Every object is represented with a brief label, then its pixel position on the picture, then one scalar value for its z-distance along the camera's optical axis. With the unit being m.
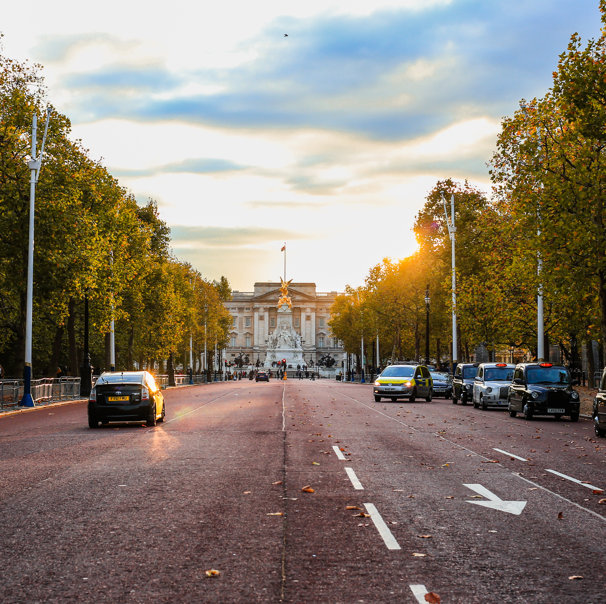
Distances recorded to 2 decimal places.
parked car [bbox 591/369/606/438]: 20.91
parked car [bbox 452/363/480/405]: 40.19
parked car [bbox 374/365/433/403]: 40.94
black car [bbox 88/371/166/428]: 22.94
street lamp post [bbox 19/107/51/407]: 35.75
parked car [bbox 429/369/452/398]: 51.47
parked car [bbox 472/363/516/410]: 34.66
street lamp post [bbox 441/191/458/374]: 55.94
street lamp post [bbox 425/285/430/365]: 61.64
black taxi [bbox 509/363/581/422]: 27.69
